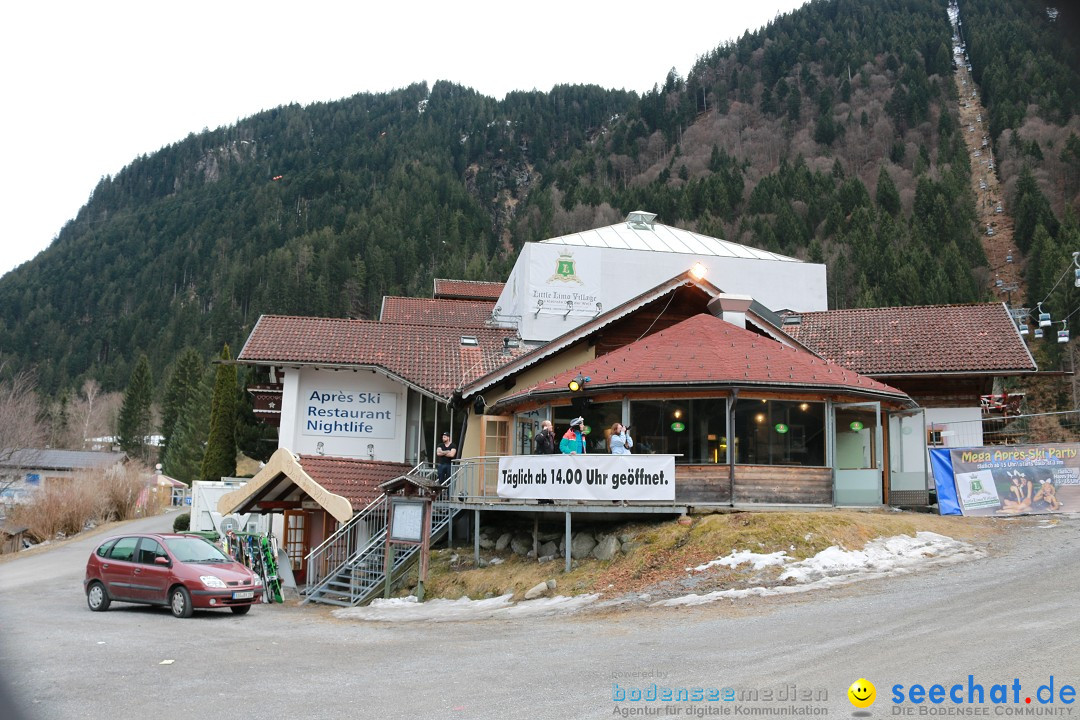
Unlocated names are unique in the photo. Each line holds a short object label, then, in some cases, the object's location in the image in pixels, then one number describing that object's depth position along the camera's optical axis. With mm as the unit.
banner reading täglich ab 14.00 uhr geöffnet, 18219
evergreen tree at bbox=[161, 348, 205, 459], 96562
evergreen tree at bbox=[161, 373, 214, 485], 70062
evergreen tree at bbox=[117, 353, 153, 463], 98688
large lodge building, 19547
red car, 17516
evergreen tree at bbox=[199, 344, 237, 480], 48031
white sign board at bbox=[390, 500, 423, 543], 19906
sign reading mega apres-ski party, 20031
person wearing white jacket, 18891
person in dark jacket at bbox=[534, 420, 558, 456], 19656
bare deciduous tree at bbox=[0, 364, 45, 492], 49938
